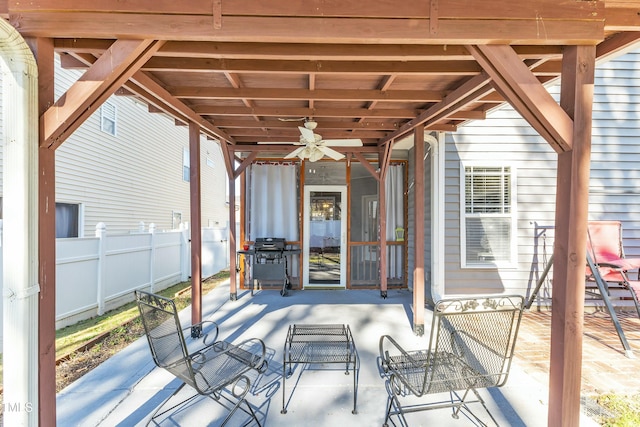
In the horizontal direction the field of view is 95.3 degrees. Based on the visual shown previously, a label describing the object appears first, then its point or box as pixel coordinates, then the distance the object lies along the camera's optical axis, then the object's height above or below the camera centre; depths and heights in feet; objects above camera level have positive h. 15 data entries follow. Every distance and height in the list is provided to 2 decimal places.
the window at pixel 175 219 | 32.62 -1.06
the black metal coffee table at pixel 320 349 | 7.97 -4.40
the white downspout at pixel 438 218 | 15.14 -0.38
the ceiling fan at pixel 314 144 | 11.60 +2.87
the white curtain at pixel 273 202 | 19.85 +0.55
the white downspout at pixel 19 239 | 5.36 -0.56
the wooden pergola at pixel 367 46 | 5.81 +3.58
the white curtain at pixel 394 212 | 19.72 -0.10
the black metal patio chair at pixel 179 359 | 6.59 -3.67
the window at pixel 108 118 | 22.39 +7.20
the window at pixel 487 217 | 15.37 -0.33
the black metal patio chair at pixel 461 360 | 6.36 -3.63
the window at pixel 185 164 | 34.96 +5.53
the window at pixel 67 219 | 19.44 -0.68
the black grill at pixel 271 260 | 17.89 -3.21
